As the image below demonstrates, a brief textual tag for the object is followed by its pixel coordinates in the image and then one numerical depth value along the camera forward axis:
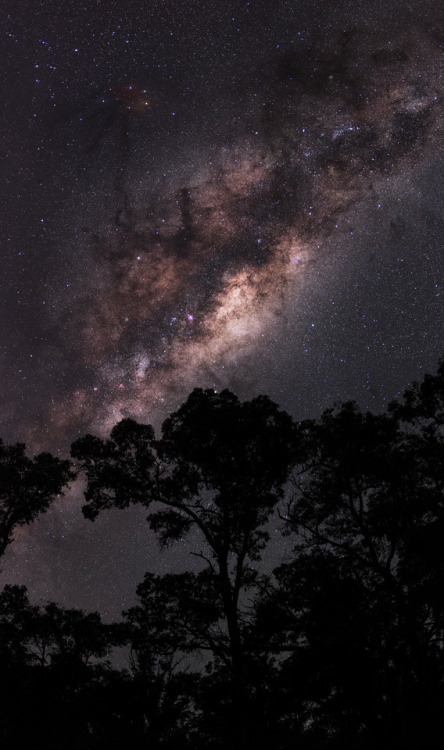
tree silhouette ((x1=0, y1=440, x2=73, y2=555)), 22.45
